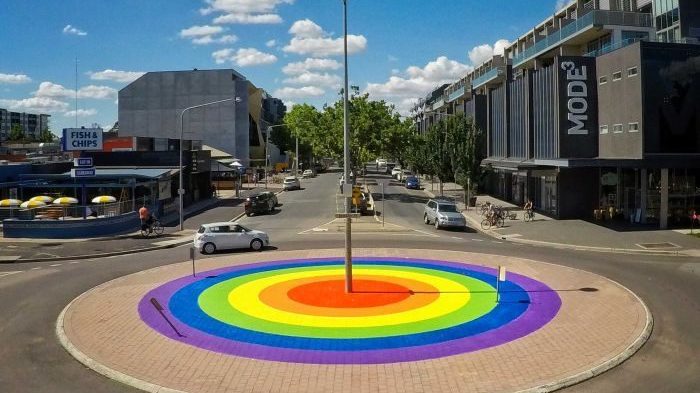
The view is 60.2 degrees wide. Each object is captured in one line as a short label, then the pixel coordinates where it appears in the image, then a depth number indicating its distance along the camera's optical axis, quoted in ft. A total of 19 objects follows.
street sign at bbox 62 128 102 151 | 151.12
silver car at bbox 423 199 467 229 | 129.49
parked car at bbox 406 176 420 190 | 244.01
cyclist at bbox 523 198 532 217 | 138.82
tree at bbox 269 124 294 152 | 444.14
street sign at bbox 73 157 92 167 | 135.08
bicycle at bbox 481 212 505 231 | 132.26
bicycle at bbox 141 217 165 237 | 122.83
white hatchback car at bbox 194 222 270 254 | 99.35
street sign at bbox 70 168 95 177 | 132.98
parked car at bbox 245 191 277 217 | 160.25
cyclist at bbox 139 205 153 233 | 122.52
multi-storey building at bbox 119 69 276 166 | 322.55
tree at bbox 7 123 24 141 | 613.72
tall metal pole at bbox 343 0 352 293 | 63.21
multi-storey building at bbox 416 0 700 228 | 122.01
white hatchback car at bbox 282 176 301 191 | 242.58
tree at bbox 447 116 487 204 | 171.22
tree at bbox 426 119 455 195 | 185.06
